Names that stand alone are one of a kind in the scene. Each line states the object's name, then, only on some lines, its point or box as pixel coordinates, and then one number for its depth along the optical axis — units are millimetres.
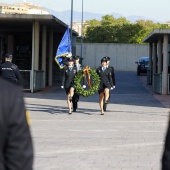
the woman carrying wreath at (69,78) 19469
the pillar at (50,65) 36969
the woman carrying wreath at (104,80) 19484
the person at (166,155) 3902
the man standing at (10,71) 18797
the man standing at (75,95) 19934
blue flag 25662
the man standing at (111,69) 19619
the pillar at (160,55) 34844
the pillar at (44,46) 34250
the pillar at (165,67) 30359
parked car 55969
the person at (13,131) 3396
